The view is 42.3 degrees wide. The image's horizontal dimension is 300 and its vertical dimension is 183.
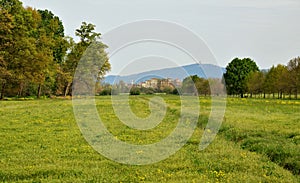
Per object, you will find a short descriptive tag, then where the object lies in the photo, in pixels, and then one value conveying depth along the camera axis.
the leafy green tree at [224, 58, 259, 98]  122.62
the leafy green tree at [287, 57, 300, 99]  77.01
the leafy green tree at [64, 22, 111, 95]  84.75
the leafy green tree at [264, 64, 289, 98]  82.75
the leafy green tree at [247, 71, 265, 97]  102.69
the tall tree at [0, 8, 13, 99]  59.86
